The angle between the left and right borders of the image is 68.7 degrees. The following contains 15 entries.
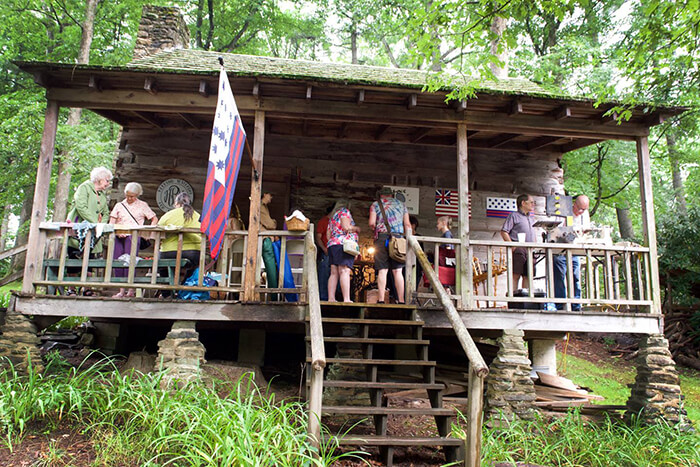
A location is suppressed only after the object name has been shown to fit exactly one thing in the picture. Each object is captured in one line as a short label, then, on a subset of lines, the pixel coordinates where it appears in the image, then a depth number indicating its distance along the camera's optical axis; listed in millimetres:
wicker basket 6526
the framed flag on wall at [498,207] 9828
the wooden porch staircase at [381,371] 4711
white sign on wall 9633
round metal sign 9148
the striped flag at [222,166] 4980
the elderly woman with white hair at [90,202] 6617
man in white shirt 7262
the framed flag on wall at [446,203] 9656
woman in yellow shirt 6387
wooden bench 6187
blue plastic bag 6398
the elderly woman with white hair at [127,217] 6742
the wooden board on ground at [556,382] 8159
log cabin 6113
